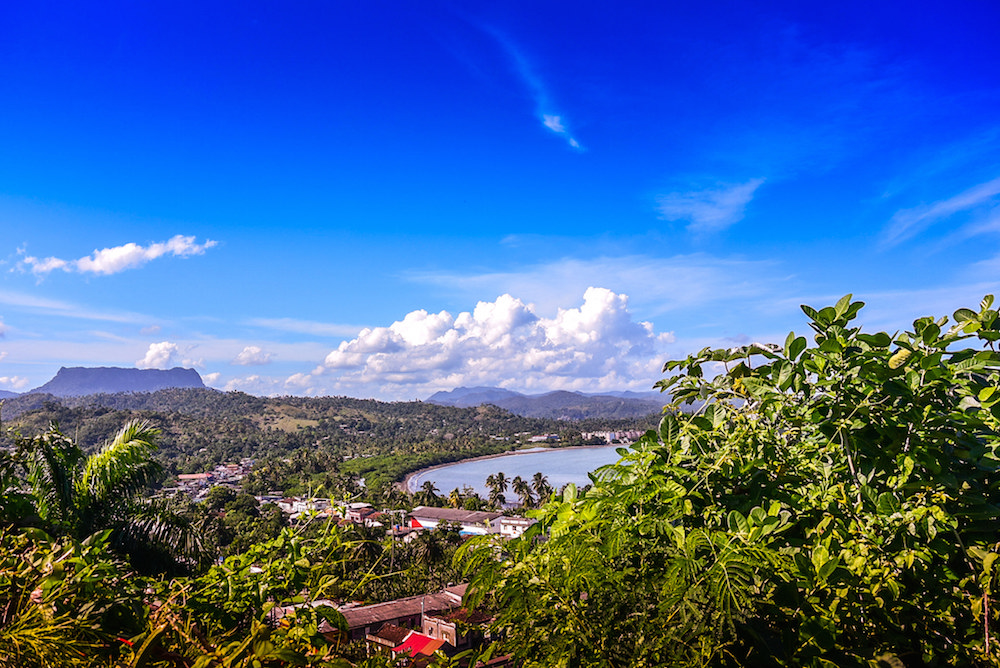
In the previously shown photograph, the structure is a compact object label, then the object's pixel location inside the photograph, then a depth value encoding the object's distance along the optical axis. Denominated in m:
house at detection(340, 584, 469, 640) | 19.08
